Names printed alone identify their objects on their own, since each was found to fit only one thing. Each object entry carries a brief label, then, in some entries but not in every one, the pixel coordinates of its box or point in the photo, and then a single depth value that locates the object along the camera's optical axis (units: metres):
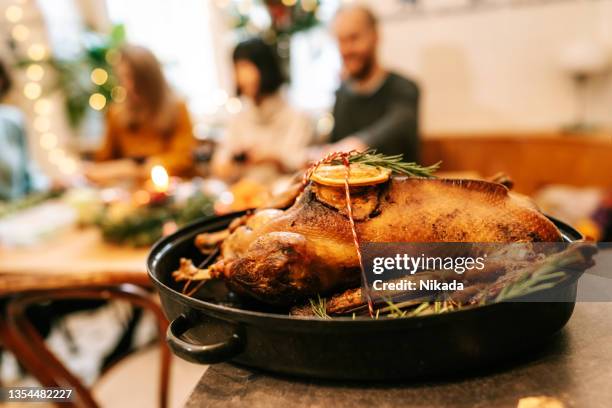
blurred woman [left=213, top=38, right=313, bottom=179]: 2.58
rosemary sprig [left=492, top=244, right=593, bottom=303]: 0.49
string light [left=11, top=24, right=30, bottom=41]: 4.09
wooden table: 1.40
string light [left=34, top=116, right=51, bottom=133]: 4.39
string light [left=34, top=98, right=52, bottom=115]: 4.33
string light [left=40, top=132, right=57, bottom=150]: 4.45
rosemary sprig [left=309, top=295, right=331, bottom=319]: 0.58
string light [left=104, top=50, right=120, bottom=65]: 3.82
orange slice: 0.59
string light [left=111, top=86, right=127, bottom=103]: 3.98
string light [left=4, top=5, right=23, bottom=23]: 4.03
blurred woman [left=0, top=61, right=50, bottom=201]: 2.67
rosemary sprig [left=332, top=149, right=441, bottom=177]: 0.68
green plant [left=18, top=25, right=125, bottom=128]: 3.83
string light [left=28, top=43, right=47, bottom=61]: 4.16
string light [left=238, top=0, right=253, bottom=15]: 3.53
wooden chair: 1.45
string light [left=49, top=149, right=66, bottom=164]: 4.49
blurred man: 2.43
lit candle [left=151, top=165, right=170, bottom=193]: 1.70
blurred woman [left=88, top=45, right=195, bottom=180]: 2.74
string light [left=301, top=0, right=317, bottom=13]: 3.19
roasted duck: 0.58
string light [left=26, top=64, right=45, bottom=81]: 4.22
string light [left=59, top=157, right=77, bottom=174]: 4.44
